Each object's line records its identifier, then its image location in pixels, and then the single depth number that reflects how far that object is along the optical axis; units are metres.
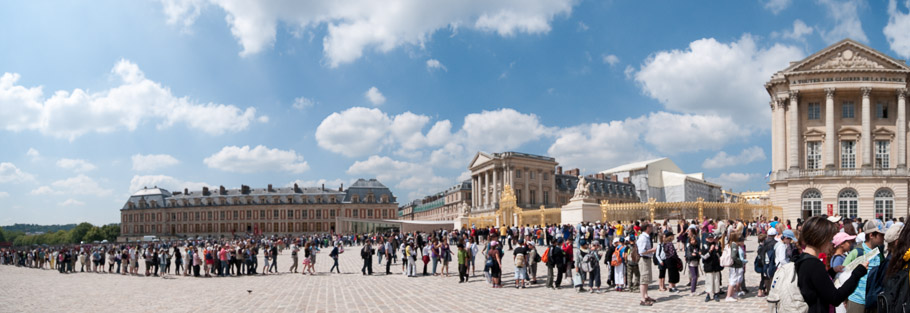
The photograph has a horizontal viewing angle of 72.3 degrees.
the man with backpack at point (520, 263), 15.73
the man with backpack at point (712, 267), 11.48
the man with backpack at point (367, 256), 22.38
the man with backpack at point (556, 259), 15.05
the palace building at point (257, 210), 95.69
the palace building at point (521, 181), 75.75
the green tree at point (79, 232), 130.88
